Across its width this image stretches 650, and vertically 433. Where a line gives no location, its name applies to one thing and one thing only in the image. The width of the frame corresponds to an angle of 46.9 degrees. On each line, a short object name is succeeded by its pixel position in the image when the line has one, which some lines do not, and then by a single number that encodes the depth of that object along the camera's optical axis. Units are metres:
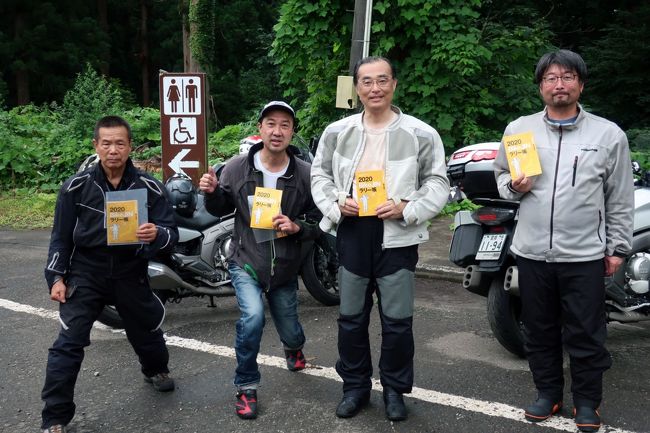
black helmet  5.70
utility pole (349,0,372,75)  8.89
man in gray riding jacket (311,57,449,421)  3.78
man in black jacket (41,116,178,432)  3.76
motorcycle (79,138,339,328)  5.62
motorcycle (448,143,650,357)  4.56
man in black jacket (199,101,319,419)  4.06
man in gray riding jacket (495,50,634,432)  3.69
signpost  7.61
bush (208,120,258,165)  13.11
